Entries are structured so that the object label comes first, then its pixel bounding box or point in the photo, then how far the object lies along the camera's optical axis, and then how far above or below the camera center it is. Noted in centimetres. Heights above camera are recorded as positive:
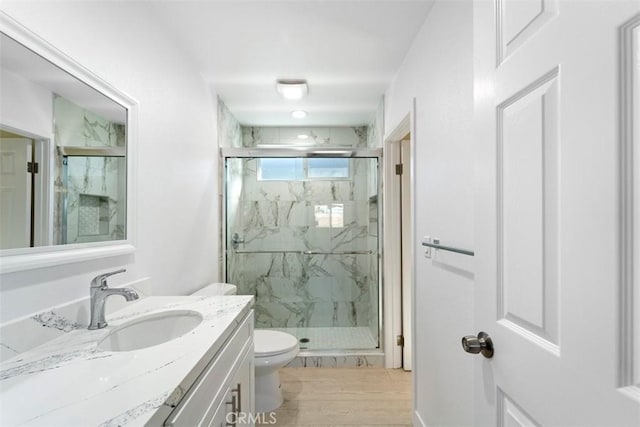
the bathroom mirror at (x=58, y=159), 87 +18
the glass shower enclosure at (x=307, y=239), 292 -25
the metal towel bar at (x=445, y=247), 121 -15
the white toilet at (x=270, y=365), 199 -97
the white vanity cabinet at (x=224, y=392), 78 -58
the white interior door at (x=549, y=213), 46 +0
